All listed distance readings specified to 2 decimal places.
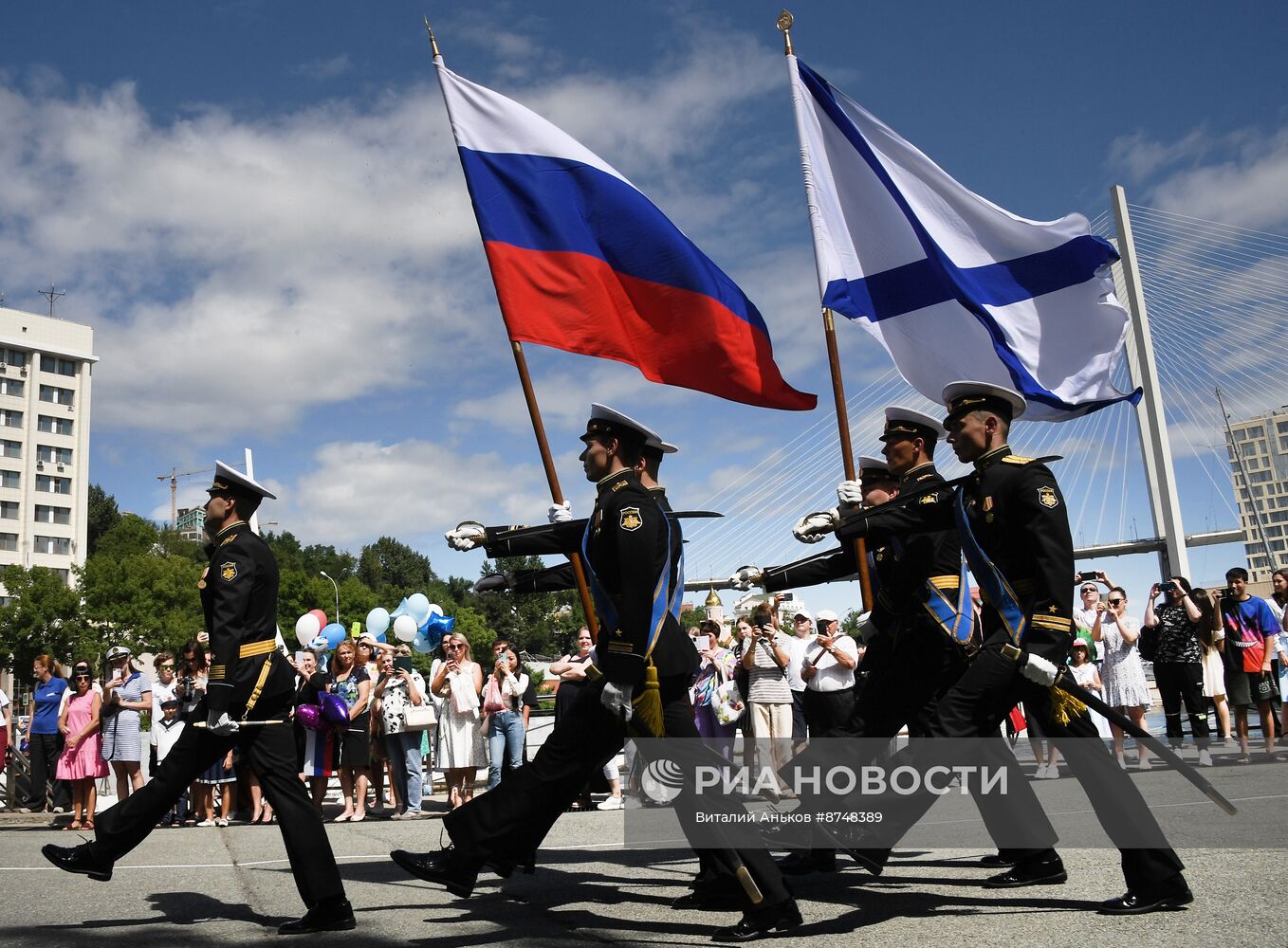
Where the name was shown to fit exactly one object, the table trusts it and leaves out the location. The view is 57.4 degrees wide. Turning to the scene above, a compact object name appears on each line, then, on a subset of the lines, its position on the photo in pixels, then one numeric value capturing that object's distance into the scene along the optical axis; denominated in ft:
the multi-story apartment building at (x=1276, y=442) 638.12
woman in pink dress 40.86
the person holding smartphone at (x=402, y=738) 40.70
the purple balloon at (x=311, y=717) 40.10
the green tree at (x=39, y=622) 183.01
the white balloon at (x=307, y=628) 70.13
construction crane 496.64
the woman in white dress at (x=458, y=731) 41.42
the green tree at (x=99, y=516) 356.59
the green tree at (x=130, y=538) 310.24
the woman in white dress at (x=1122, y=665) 41.65
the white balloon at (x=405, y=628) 78.07
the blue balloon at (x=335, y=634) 71.26
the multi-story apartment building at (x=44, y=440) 311.68
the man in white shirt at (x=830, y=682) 38.70
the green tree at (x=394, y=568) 431.84
